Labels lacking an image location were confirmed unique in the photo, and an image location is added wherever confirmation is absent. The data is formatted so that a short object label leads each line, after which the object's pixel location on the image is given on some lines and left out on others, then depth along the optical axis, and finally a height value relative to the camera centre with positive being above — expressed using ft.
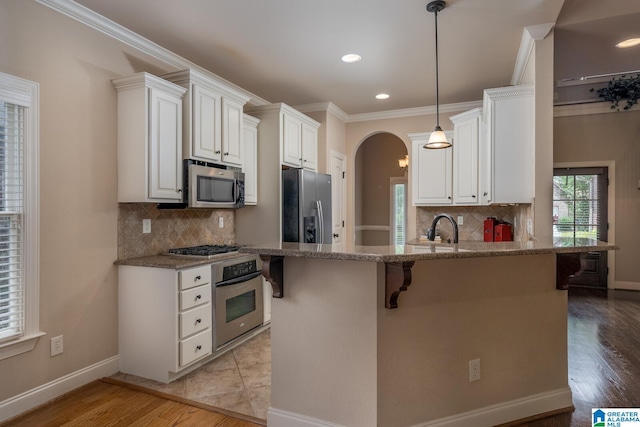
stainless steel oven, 10.11 -2.48
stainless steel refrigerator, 13.43 +0.19
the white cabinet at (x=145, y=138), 9.22 +1.89
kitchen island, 6.08 -2.14
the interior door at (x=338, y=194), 17.23 +0.92
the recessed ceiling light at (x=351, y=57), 11.30 +4.78
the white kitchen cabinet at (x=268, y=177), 13.48 +1.33
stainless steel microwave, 10.18 +0.77
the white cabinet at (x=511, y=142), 9.83 +1.91
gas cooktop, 10.30 -1.09
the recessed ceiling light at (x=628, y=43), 10.12 +4.70
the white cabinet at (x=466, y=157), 13.75 +2.16
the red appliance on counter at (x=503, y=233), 13.75 -0.73
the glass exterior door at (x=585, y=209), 19.19 +0.23
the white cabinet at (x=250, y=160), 13.05 +1.91
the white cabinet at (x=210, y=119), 10.23 +2.76
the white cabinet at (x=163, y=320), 8.83 -2.63
